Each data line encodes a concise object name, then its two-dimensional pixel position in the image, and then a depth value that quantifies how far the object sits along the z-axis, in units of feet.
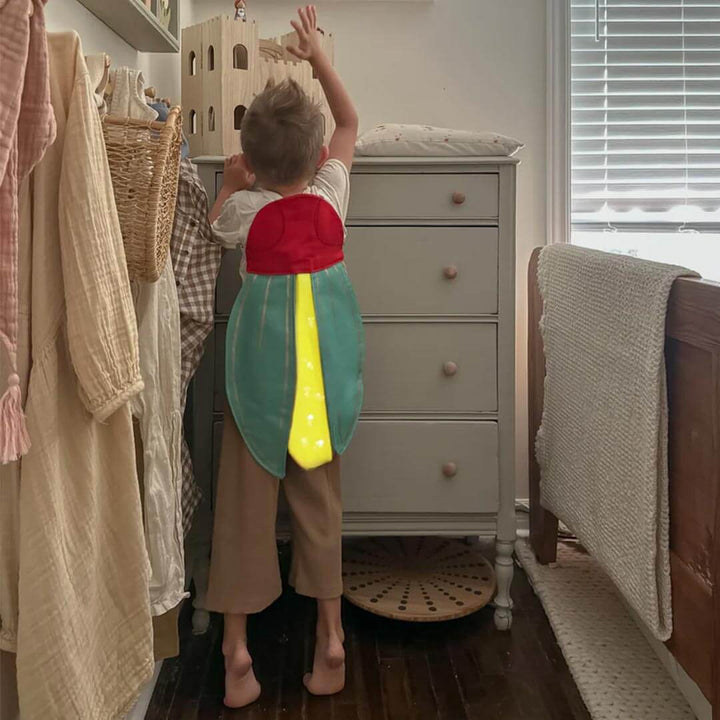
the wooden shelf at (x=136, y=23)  5.21
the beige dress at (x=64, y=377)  3.11
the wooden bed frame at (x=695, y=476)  3.89
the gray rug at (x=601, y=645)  5.10
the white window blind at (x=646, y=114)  7.86
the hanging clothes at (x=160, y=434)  4.33
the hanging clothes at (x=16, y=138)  2.53
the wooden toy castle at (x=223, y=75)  6.22
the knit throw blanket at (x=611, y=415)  4.46
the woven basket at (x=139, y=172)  3.73
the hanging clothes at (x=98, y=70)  3.92
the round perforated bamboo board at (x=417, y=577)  6.14
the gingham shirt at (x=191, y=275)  5.13
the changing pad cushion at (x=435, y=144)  5.94
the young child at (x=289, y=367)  5.17
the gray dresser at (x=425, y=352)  6.01
